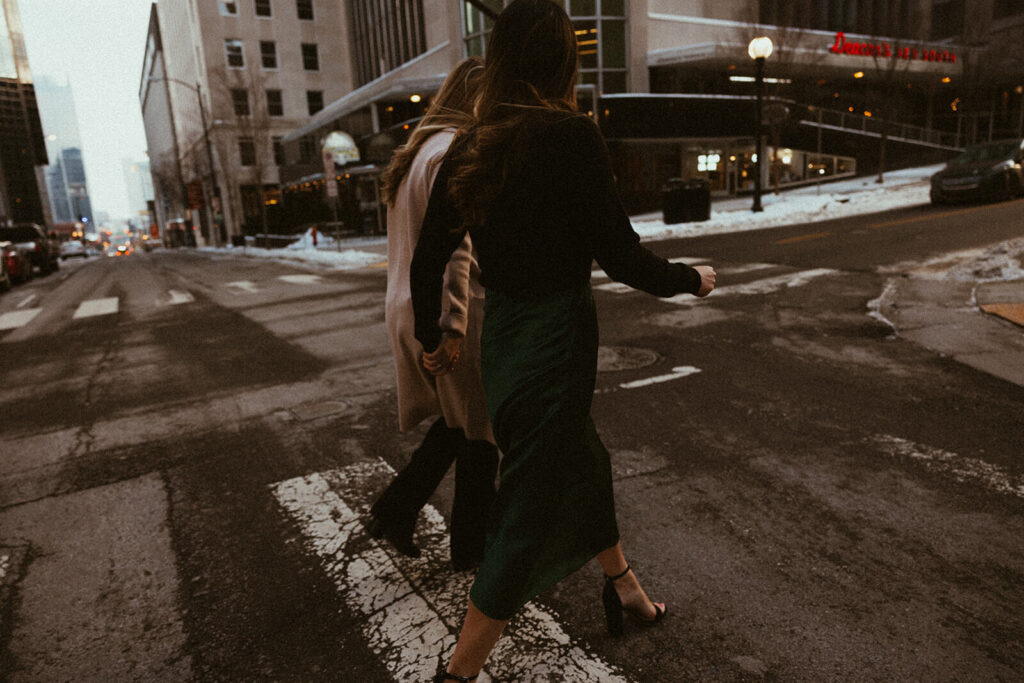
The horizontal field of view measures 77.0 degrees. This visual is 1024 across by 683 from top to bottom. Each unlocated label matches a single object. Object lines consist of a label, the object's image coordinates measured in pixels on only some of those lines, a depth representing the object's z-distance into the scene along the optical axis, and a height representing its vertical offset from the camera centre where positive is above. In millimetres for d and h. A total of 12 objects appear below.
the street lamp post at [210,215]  60966 +1608
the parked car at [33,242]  26109 -38
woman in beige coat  2311 -480
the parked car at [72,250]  59750 -1019
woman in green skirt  1771 -174
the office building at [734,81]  30594 +6443
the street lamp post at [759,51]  19469 +4360
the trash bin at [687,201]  20609 +29
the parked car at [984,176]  18094 +257
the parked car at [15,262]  20609 -645
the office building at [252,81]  51406 +12013
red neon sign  33500 +7404
